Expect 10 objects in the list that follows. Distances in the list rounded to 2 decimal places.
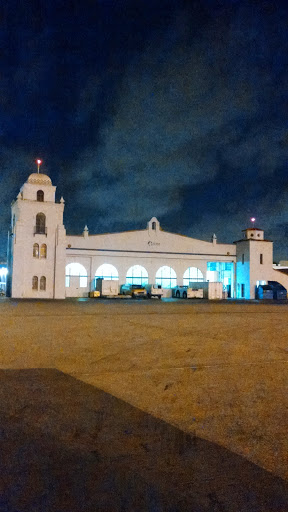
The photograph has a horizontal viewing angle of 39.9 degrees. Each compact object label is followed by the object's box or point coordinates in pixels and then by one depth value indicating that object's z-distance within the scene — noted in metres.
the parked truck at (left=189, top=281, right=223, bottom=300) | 46.44
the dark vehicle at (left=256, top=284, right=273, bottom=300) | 48.78
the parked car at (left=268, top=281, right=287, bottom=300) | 48.72
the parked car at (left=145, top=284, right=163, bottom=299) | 46.28
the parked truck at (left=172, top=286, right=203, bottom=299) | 46.47
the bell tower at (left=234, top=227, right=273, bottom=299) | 50.69
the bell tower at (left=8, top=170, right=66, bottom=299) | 43.31
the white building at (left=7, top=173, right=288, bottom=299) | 43.81
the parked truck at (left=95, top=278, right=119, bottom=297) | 45.18
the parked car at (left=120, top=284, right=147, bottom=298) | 45.75
